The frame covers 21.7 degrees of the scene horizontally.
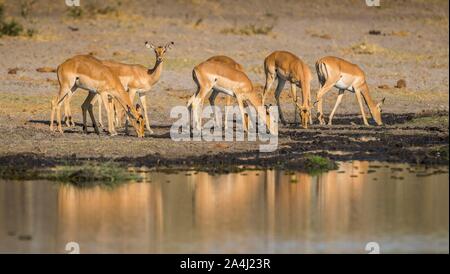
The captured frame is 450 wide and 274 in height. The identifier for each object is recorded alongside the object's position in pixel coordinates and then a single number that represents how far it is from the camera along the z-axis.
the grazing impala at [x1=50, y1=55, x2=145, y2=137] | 17.47
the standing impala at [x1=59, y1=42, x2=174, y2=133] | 18.34
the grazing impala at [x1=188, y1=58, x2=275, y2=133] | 18.28
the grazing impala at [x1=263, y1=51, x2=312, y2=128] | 19.70
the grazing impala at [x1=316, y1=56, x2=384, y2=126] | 19.95
